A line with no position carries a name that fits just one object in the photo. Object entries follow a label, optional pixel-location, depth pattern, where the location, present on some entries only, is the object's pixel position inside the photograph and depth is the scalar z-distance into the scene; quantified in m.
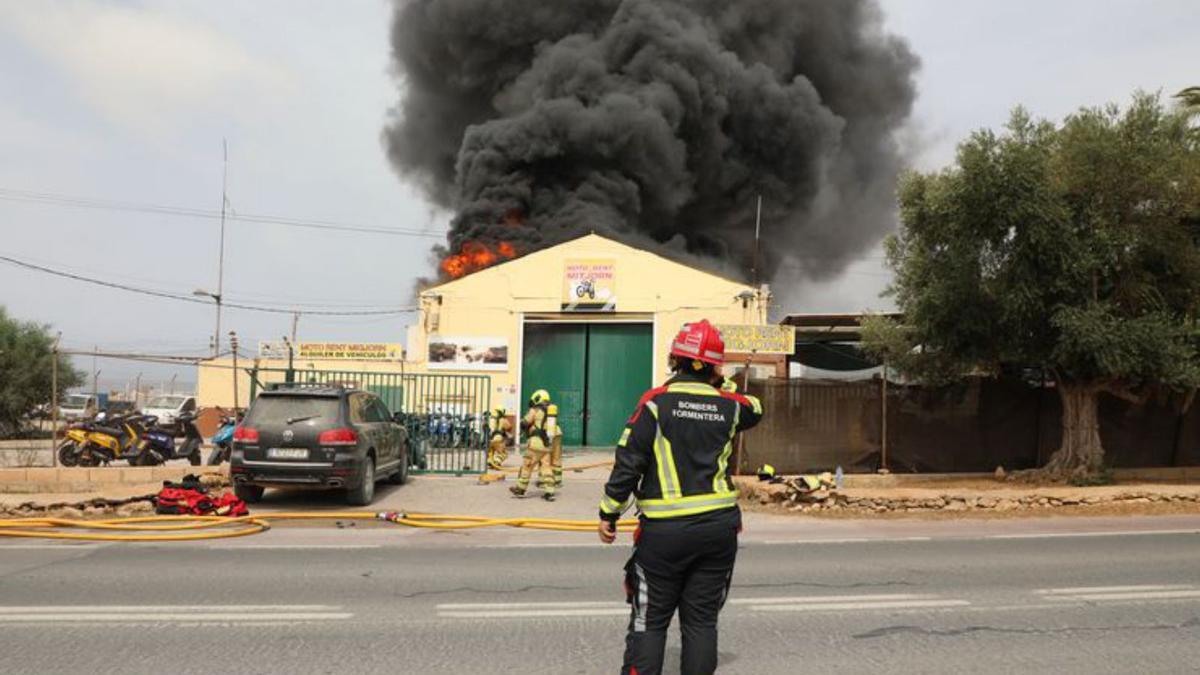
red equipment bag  9.76
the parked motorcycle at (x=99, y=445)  13.89
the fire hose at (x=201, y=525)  8.67
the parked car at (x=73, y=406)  33.05
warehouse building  21.38
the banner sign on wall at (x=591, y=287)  21.50
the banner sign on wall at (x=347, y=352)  23.00
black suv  10.45
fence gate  14.36
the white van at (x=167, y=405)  30.44
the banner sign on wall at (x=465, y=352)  21.61
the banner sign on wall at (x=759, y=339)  15.76
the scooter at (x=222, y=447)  13.96
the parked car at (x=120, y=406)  20.25
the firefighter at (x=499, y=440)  13.56
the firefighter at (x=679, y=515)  3.51
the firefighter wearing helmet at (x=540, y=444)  11.74
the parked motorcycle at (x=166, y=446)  14.14
